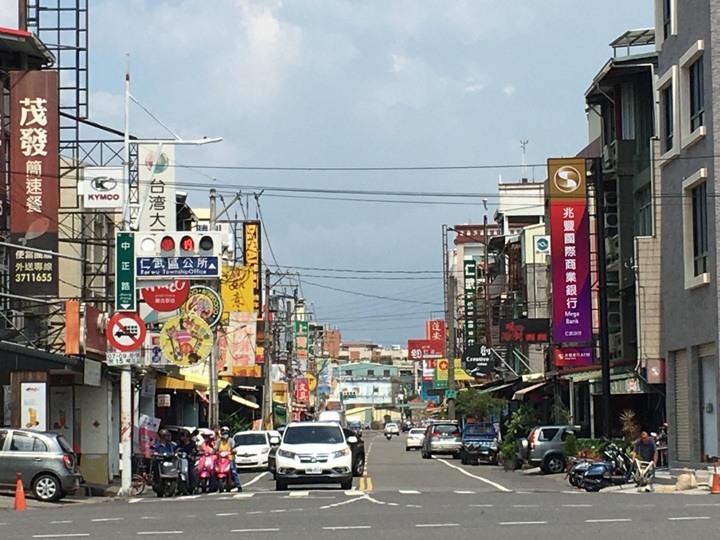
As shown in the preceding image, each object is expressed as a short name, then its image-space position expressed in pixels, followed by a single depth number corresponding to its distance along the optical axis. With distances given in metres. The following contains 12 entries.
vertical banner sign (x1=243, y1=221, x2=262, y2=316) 69.00
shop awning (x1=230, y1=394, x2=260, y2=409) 72.12
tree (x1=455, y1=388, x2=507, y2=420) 72.56
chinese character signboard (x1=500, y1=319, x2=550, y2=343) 57.03
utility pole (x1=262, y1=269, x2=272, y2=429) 74.25
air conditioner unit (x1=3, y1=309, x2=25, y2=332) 40.46
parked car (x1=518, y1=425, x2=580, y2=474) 46.66
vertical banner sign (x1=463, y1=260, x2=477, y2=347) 88.88
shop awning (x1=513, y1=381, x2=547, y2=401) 67.19
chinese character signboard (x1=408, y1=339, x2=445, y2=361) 121.12
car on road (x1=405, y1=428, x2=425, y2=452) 85.32
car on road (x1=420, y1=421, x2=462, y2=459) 66.00
